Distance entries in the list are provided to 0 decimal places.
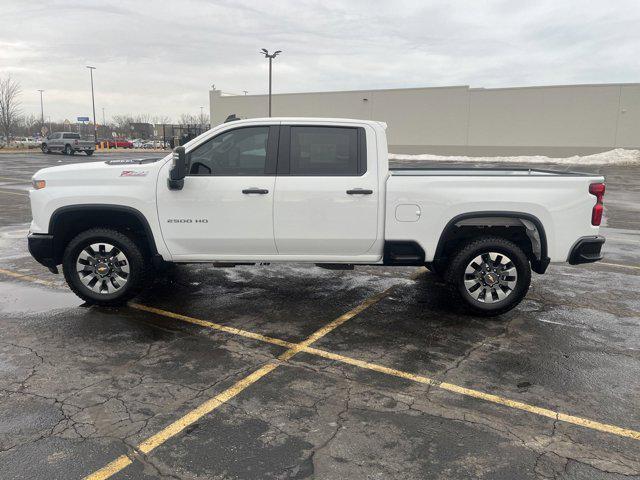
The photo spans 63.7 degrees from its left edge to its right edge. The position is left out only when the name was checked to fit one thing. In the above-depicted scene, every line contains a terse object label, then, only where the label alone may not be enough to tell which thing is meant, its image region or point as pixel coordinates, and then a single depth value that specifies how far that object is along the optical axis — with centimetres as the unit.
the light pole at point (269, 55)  3803
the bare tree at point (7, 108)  4838
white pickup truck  533
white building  4172
